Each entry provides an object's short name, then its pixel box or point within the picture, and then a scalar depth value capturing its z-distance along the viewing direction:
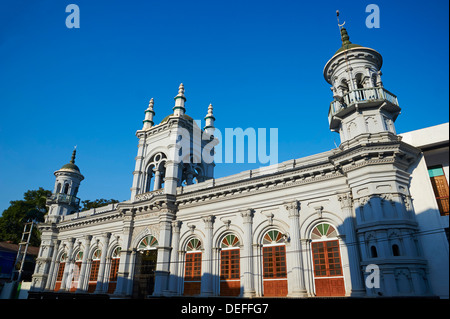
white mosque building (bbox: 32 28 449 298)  13.18
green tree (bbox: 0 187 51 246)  43.28
